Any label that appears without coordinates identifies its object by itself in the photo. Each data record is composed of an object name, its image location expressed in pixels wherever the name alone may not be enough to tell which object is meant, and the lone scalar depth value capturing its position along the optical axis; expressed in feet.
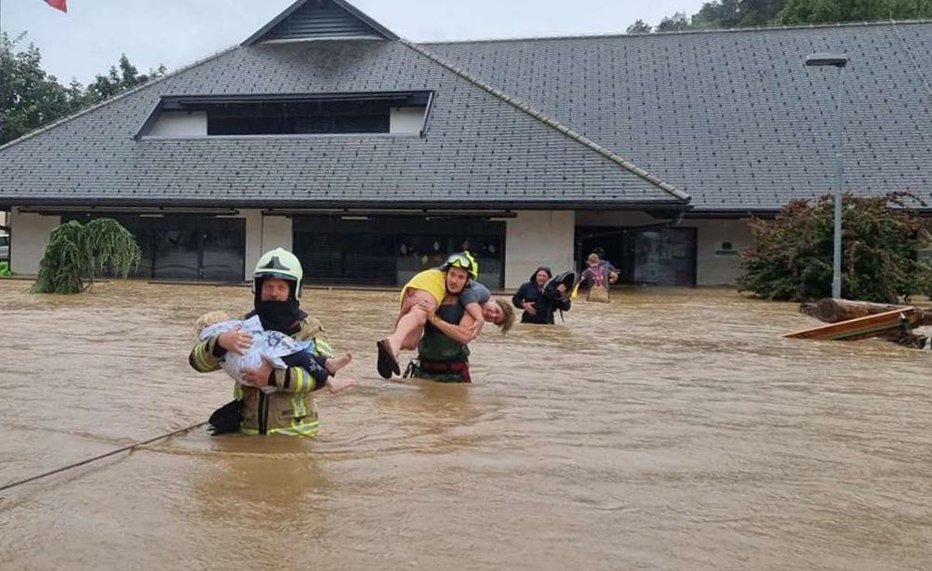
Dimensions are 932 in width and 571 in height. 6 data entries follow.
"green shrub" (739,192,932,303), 63.77
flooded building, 79.00
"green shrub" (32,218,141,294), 62.08
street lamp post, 59.77
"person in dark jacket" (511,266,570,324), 44.75
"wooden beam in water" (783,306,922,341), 39.40
